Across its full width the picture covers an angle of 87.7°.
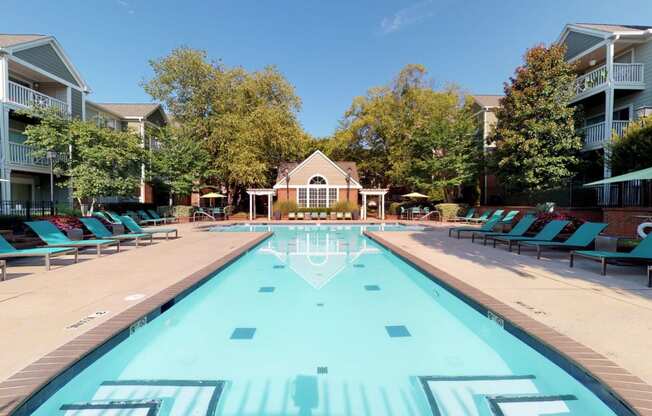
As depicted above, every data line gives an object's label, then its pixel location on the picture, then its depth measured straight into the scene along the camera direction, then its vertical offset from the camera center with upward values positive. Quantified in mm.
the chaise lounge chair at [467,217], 21469 -895
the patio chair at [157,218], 20219 -1018
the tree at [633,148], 11139 +1953
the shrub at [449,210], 23625 -451
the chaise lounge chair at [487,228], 12291 -882
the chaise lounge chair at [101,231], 10359 -980
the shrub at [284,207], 25656 -384
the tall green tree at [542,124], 16469 +3964
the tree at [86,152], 15047 +2212
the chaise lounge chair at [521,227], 10492 -730
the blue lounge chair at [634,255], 6349 -957
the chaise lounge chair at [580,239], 8125 -840
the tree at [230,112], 27438 +7965
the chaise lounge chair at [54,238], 8570 -991
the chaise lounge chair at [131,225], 12109 -889
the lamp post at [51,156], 15602 +2020
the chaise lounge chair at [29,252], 6652 -1069
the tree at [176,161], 23328 +2800
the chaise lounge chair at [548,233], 9242 -787
